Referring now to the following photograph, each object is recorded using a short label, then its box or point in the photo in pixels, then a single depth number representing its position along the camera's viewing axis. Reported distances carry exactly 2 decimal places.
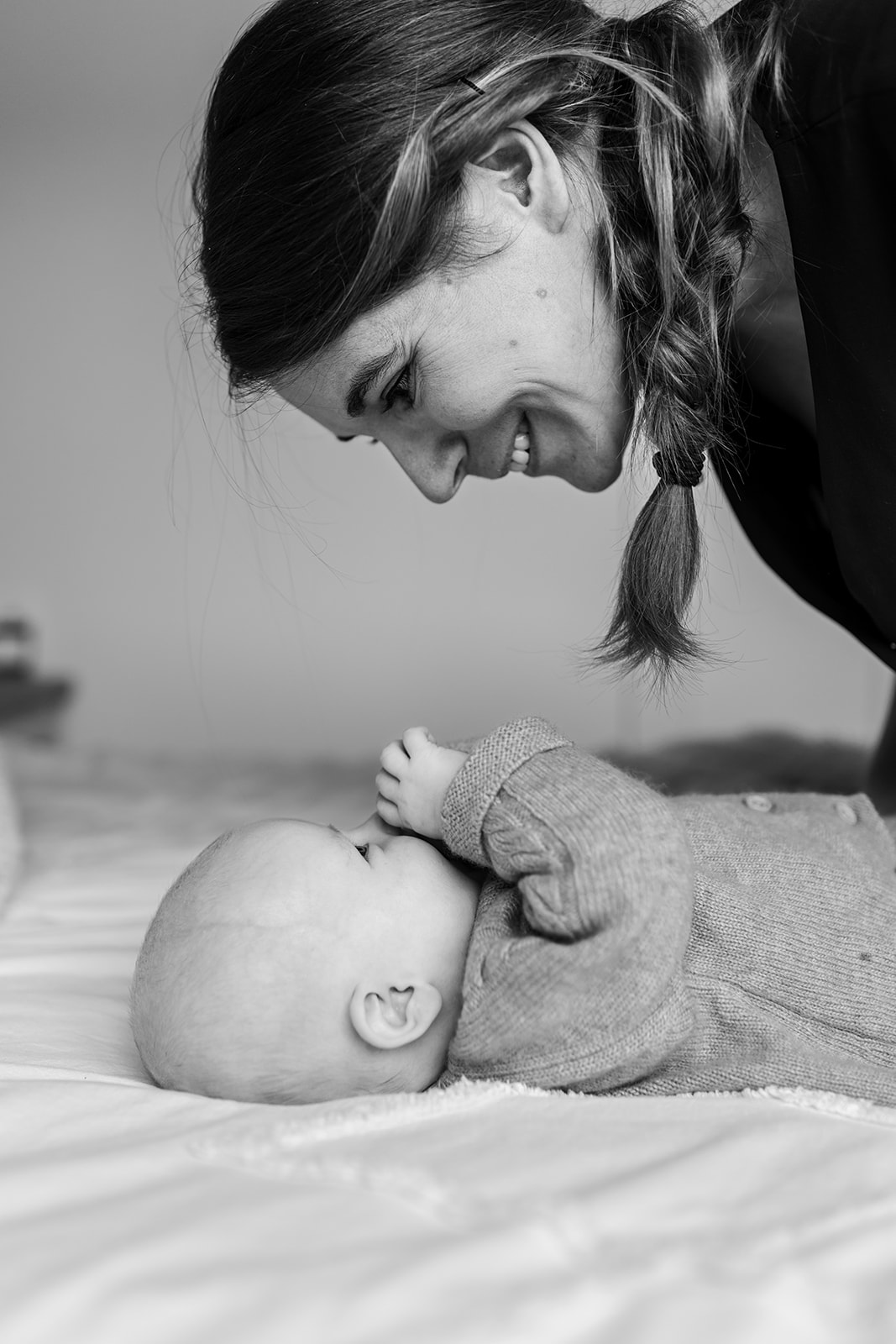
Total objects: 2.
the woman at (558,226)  0.97
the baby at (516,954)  0.88
